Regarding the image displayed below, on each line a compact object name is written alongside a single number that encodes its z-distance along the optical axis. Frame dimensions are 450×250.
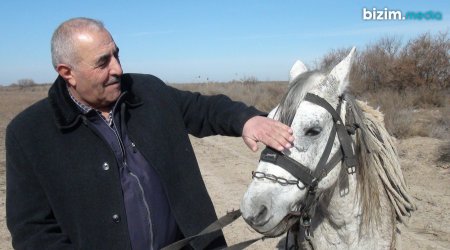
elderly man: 1.89
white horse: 2.10
